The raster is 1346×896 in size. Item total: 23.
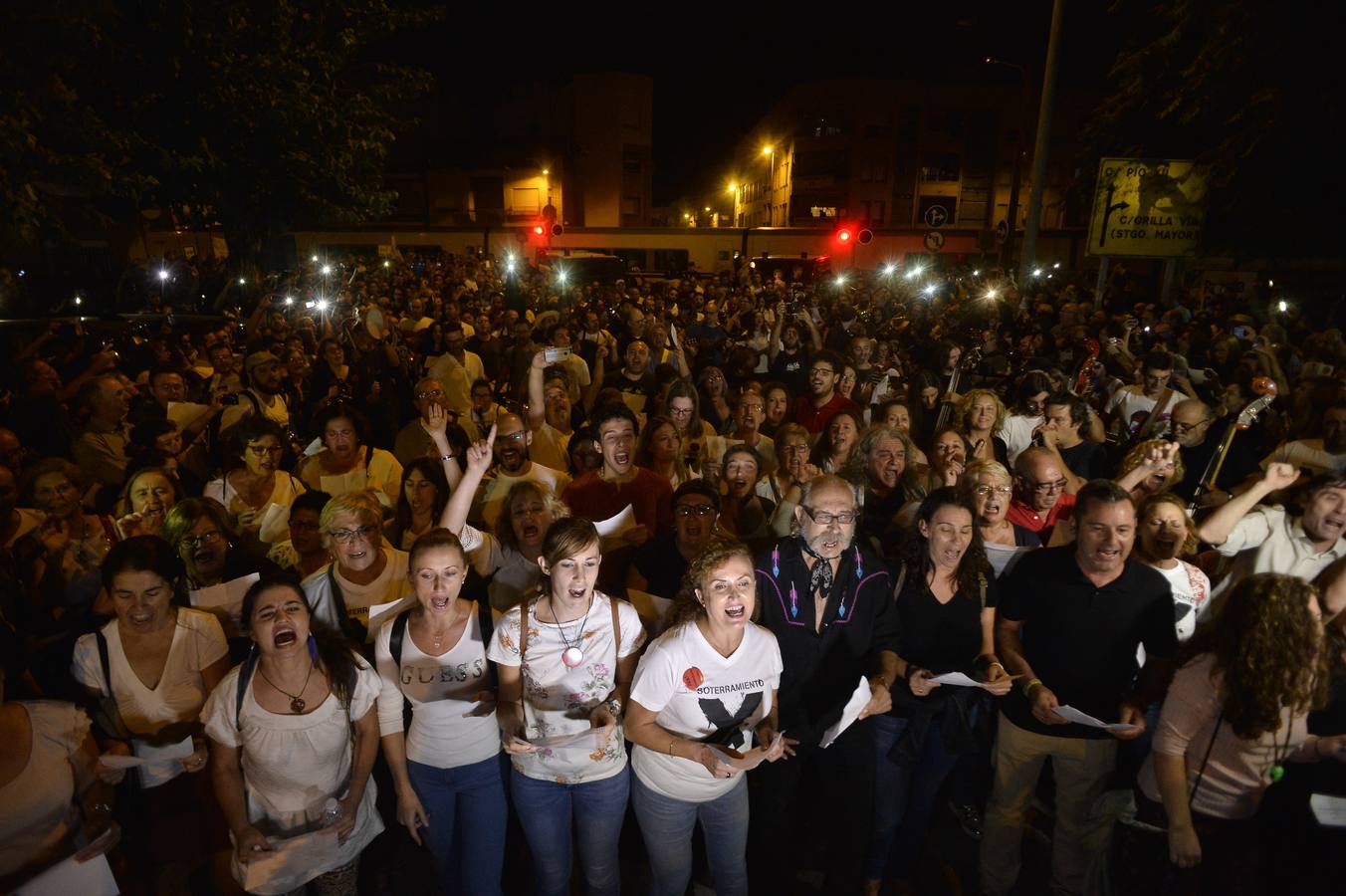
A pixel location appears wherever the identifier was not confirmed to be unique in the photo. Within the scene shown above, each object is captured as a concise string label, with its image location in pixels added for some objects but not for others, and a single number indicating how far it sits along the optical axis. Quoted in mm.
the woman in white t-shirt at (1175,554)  3477
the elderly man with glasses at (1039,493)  4035
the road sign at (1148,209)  11500
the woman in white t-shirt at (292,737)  2699
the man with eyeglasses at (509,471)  4539
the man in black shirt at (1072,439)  5145
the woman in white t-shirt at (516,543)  3758
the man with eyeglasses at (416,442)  5375
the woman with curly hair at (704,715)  2689
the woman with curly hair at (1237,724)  2525
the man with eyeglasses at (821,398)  6145
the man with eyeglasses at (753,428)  5418
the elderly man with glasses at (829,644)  3100
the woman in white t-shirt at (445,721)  2963
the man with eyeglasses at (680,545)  3617
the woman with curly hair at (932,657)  3166
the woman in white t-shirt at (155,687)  2873
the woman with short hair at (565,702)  2828
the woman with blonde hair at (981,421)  5121
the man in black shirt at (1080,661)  3078
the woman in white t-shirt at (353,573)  3412
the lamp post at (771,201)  62531
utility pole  12945
